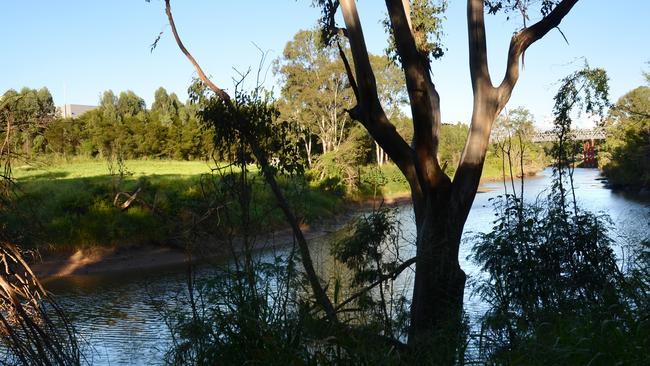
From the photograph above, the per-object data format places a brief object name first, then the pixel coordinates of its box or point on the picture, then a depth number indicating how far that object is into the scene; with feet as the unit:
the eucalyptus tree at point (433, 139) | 17.35
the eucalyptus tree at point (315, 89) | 91.56
